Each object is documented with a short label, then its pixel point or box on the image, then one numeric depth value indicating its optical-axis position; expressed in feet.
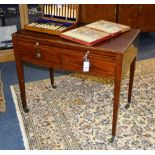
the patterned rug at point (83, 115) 5.88
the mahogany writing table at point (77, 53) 5.09
